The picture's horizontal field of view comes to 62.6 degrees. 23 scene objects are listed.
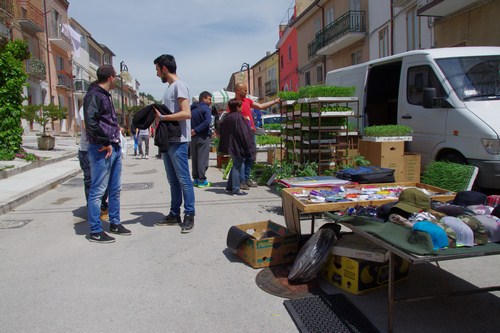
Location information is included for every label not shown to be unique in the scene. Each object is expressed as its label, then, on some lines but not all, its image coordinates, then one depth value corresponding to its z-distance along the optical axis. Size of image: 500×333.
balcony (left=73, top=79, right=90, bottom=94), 42.66
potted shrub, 17.84
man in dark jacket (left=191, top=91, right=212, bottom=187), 8.55
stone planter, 18.33
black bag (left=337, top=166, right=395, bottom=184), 4.98
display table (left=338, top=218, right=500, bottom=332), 2.50
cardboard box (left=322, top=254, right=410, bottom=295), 3.37
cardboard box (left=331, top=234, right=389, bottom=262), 3.17
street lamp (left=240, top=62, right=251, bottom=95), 22.26
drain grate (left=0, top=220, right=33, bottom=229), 5.92
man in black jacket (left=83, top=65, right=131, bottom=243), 4.84
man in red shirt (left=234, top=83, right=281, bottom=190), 7.94
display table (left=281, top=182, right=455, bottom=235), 3.74
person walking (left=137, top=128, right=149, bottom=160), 17.32
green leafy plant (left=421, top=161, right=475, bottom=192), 5.59
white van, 6.00
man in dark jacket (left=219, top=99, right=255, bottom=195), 7.50
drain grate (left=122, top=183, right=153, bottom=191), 9.14
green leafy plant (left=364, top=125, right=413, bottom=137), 6.93
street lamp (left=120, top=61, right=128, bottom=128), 28.41
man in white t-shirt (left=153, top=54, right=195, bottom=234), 5.19
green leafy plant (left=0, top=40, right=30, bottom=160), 12.17
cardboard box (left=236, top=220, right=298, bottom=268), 4.00
